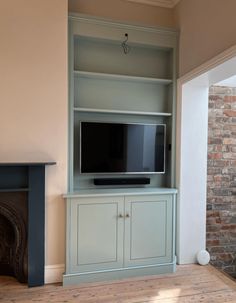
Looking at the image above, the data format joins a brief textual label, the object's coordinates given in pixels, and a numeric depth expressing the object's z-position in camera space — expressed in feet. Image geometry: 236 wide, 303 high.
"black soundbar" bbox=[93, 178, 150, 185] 9.55
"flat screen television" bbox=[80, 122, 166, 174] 9.06
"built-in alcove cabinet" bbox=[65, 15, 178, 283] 8.61
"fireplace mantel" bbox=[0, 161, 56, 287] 7.97
